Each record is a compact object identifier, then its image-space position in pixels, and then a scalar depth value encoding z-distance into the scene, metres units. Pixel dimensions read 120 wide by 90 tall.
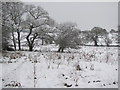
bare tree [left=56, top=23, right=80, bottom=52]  24.62
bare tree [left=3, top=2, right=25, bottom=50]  24.42
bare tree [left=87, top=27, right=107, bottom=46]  53.06
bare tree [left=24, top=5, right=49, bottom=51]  27.80
